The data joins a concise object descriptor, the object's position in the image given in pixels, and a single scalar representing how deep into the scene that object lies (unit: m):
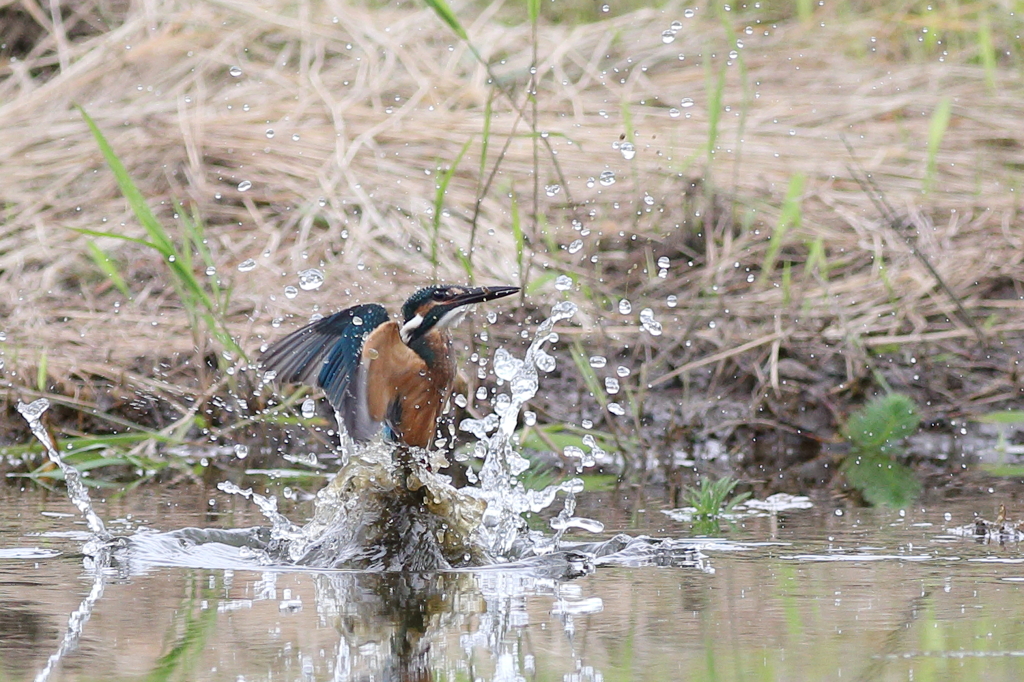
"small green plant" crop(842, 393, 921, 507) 12.05
